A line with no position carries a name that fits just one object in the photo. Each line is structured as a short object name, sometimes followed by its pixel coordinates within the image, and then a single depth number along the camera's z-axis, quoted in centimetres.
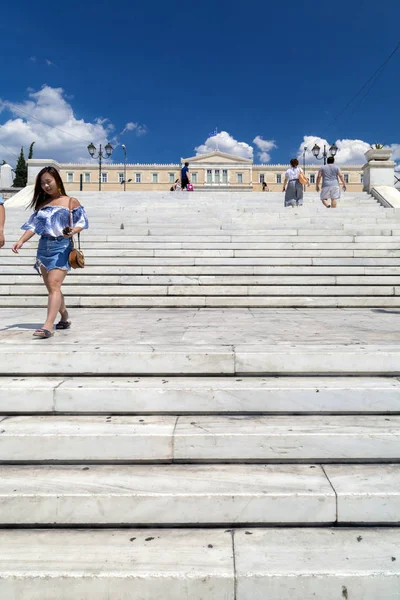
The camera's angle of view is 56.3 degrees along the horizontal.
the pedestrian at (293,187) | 1109
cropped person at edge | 355
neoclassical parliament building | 7469
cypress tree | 5059
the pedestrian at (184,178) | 1878
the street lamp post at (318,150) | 2001
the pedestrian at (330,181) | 1086
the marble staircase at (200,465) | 170
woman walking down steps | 357
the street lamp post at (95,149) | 2316
